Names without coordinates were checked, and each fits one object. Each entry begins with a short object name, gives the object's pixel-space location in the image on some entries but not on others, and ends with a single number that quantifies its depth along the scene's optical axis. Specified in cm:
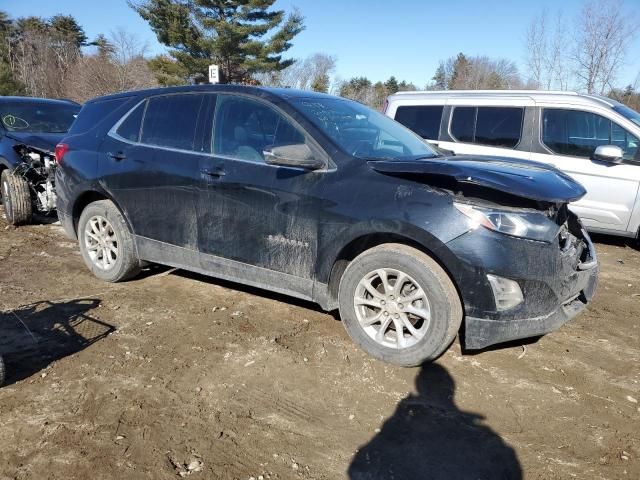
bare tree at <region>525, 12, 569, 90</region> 2038
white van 610
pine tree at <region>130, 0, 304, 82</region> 2959
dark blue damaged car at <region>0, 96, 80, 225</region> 672
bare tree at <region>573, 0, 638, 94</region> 1861
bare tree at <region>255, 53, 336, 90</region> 3328
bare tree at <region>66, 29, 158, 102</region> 3338
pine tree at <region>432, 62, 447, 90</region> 5670
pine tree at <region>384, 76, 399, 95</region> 6208
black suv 297
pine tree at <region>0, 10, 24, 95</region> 3353
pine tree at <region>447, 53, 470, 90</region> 4353
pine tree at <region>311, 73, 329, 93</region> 3927
